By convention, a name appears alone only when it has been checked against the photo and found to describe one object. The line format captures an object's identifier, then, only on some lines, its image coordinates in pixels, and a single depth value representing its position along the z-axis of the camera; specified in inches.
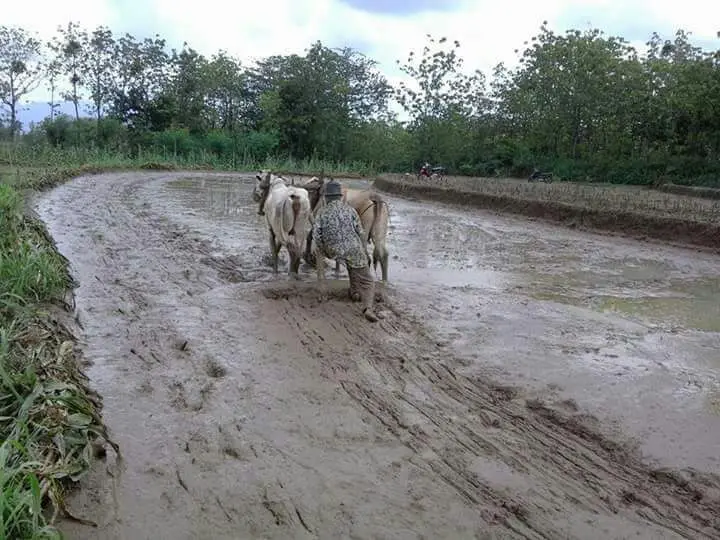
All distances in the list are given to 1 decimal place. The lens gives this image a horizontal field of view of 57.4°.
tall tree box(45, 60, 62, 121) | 1454.2
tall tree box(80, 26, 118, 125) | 1520.7
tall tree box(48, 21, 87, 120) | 1482.5
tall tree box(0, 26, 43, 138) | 1318.9
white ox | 326.3
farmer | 278.2
